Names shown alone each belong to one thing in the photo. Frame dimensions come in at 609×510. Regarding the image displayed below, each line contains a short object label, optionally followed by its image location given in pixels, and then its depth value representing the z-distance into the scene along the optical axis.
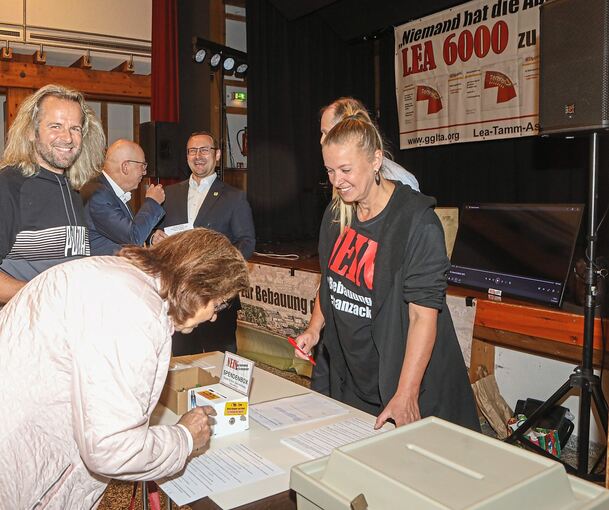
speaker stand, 2.40
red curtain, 6.55
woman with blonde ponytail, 1.66
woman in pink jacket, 1.00
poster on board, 4.20
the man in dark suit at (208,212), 3.48
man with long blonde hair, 1.93
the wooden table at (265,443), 1.17
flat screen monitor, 3.01
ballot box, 0.80
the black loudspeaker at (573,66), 2.34
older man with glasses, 3.06
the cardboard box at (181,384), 1.64
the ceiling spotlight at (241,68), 5.79
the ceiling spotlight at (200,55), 5.52
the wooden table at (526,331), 2.78
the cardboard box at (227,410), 1.50
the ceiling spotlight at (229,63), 5.73
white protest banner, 4.82
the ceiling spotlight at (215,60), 5.67
